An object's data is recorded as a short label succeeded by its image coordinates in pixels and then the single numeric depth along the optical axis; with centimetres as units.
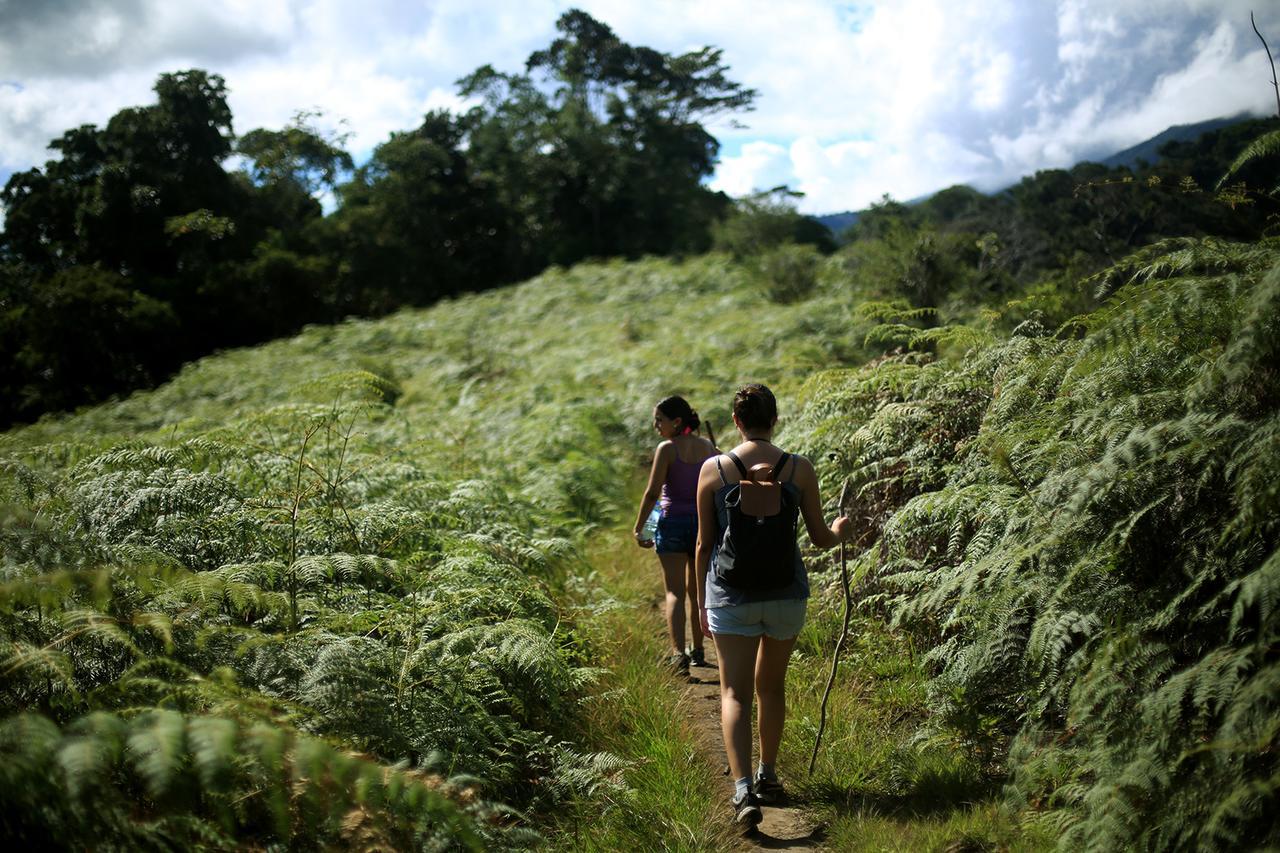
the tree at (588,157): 3641
